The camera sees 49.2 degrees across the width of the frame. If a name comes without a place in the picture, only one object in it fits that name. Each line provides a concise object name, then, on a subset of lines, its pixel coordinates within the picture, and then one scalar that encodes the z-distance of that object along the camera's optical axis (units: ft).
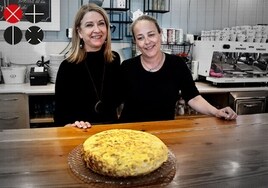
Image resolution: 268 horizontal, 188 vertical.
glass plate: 2.66
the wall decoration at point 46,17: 10.91
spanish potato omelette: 2.71
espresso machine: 10.94
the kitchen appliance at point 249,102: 10.87
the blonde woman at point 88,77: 6.01
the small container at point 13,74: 10.38
